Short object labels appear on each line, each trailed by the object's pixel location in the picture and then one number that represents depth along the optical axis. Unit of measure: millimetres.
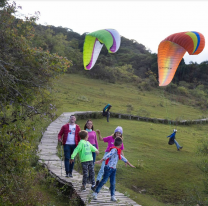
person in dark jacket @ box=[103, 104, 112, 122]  20262
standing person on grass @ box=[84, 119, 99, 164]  7227
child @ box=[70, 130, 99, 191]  6250
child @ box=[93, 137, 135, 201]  5941
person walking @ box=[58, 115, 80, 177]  7223
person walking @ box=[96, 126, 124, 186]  6584
